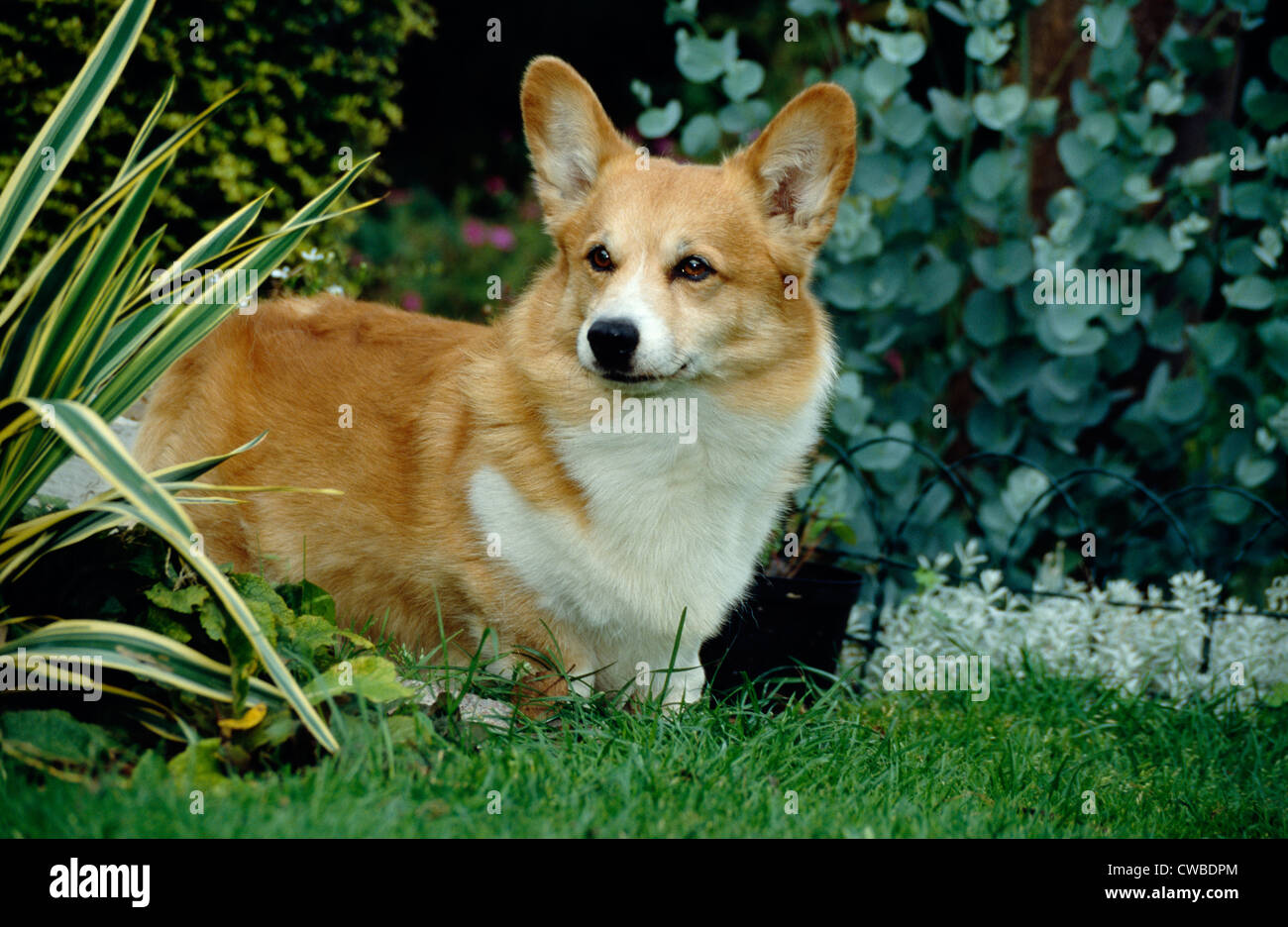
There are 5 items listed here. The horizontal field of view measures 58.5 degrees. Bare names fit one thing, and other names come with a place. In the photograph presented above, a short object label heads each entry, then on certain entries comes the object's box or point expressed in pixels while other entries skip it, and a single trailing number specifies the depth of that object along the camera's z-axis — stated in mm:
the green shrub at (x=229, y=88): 3400
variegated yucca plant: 2061
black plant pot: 3436
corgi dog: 2750
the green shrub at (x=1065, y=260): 4242
